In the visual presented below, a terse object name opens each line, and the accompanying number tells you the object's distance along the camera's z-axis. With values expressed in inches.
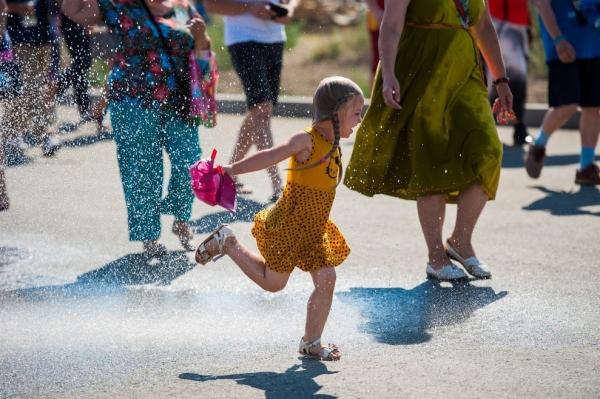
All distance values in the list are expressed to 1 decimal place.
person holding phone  580.7
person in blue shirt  619.2
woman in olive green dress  433.4
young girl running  346.6
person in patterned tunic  457.7
